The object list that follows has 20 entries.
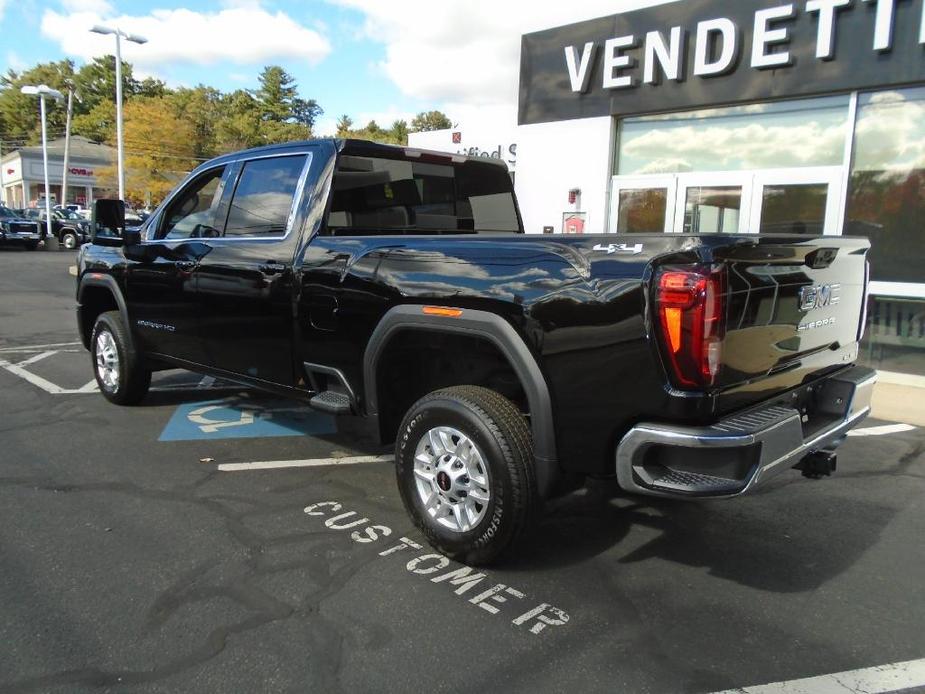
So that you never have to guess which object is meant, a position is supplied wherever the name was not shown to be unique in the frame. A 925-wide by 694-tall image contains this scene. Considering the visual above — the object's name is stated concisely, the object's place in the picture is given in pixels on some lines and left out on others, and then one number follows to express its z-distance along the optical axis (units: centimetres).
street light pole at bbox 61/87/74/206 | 3984
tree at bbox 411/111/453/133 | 9119
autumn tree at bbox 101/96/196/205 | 4056
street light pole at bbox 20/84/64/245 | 2923
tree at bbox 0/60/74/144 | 7825
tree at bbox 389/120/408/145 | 8198
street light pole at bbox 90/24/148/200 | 2332
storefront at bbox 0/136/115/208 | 5581
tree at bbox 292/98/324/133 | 8288
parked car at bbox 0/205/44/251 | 2923
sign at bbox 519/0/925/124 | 791
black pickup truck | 266
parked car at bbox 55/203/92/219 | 3862
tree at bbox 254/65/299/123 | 7969
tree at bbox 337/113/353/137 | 7750
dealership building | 809
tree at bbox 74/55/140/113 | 8356
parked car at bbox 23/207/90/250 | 3234
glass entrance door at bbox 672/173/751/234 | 938
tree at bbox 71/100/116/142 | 6712
